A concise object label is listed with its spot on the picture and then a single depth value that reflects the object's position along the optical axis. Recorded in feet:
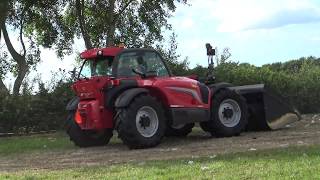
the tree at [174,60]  80.92
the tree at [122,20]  84.31
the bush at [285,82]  83.61
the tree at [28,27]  78.48
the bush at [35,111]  69.05
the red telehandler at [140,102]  44.16
